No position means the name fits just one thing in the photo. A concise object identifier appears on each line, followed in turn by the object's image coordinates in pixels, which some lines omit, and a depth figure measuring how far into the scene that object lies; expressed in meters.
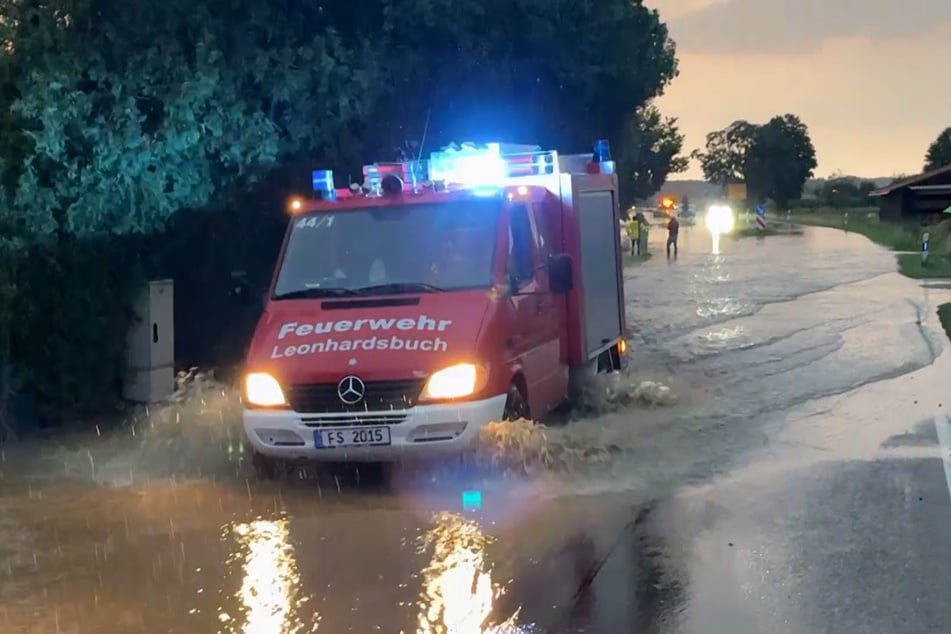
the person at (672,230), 45.44
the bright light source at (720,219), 73.25
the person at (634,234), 46.25
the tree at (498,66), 13.41
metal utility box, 12.05
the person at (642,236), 47.19
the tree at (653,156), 58.69
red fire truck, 8.31
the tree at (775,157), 156.12
